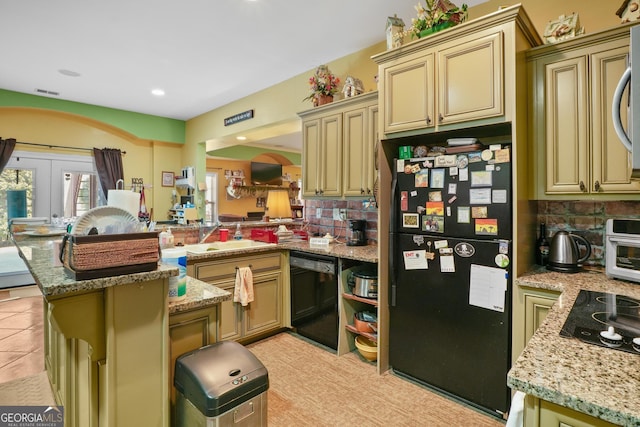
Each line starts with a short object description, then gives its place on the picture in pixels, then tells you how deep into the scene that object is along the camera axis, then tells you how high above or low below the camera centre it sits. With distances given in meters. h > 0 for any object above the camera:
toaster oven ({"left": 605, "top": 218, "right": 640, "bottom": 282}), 1.74 -0.18
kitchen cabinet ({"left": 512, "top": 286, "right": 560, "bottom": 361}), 1.81 -0.54
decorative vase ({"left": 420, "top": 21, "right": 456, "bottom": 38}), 2.22 +1.31
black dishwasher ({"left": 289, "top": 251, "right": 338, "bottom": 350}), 2.89 -0.75
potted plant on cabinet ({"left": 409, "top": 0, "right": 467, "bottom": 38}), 2.21 +1.38
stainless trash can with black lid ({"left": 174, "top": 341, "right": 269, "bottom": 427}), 1.32 -0.73
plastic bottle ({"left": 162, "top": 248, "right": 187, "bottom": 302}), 1.54 -0.29
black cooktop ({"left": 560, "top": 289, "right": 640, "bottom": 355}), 1.04 -0.38
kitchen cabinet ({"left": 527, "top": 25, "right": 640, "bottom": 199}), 1.84 +0.60
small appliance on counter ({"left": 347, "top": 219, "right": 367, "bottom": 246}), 3.19 -0.16
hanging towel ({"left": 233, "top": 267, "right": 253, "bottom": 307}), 2.98 -0.65
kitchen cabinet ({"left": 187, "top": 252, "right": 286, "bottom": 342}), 2.89 -0.75
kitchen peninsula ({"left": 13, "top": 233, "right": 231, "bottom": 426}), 1.28 -0.53
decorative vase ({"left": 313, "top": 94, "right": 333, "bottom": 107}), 3.35 +1.21
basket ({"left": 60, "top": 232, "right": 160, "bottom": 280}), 1.25 -0.15
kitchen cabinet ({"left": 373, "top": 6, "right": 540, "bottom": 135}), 1.93 +0.93
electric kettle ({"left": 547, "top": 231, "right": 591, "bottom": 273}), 2.00 -0.23
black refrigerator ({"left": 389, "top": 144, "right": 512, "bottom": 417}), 1.97 -0.37
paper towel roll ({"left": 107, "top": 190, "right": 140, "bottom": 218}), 2.00 +0.11
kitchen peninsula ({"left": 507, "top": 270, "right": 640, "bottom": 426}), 0.74 -0.41
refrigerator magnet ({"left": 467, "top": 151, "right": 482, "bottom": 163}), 2.04 +0.38
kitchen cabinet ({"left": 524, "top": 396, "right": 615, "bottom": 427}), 0.78 -0.50
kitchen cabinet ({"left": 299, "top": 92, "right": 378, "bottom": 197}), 2.95 +0.68
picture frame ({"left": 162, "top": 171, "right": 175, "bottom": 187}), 6.13 +0.71
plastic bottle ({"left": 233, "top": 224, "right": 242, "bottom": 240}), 3.68 -0.21
